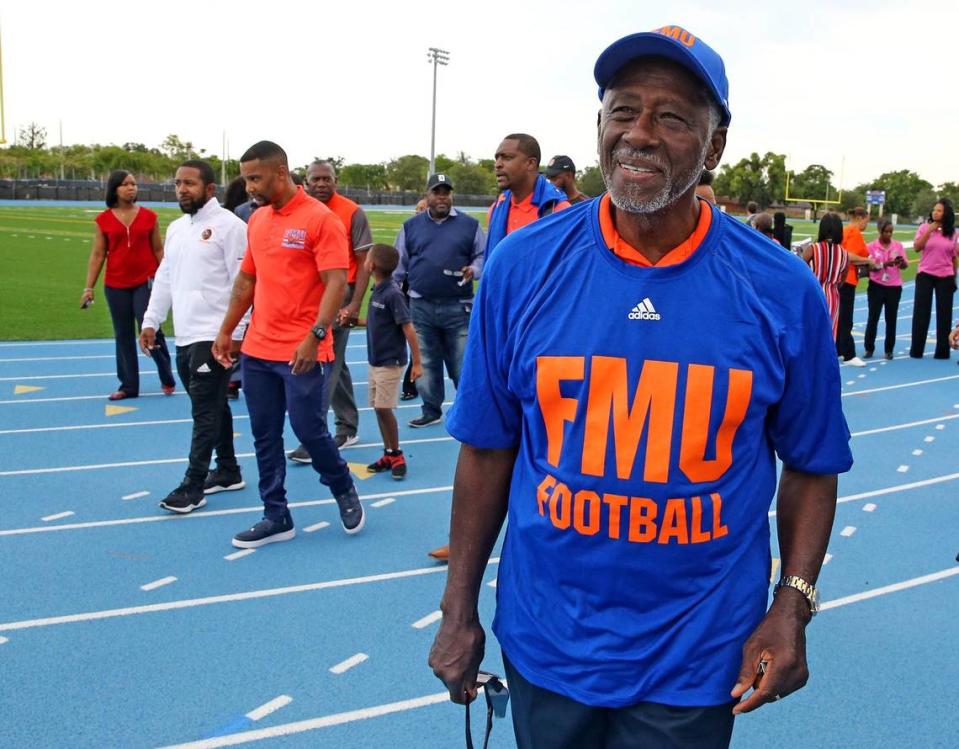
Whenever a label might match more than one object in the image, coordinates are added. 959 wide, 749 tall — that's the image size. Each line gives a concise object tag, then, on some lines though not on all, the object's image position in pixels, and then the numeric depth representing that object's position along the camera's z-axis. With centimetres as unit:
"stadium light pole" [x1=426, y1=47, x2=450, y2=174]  4947
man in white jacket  544
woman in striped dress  957
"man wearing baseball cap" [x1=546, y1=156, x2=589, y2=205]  671
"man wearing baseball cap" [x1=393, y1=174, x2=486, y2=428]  709
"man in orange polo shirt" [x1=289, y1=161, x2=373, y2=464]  647
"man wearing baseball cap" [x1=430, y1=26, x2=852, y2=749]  165
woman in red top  848
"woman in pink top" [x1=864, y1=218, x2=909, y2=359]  1212
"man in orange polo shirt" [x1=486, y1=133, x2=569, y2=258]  557
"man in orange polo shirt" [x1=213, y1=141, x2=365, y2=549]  484
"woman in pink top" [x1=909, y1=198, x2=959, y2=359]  1170
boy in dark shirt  640
